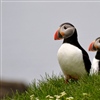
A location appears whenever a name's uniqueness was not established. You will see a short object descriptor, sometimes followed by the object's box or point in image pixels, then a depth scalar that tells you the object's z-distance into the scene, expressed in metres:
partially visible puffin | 15.98
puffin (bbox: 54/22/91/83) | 15.18
